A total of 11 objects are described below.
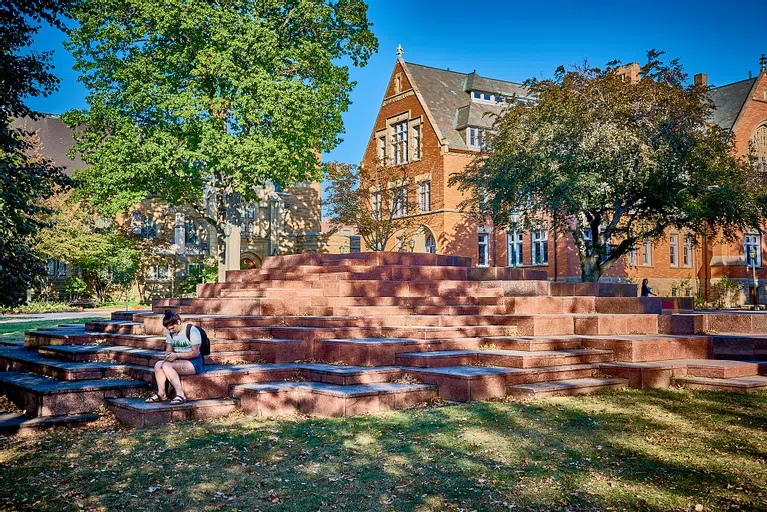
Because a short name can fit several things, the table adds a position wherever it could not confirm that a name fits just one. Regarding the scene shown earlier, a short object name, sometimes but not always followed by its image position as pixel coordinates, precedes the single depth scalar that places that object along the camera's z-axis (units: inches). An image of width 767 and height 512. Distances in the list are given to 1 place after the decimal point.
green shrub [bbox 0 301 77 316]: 1505.2
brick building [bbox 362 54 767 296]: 1780.3
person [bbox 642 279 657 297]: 1200.8
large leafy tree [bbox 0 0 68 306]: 405.1
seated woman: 381.7
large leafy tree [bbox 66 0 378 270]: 1037.2
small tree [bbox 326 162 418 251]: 1609.3
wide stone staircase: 395.5
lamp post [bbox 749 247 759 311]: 1742.1
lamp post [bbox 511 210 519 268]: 1833.7
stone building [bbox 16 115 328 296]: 1955.0
